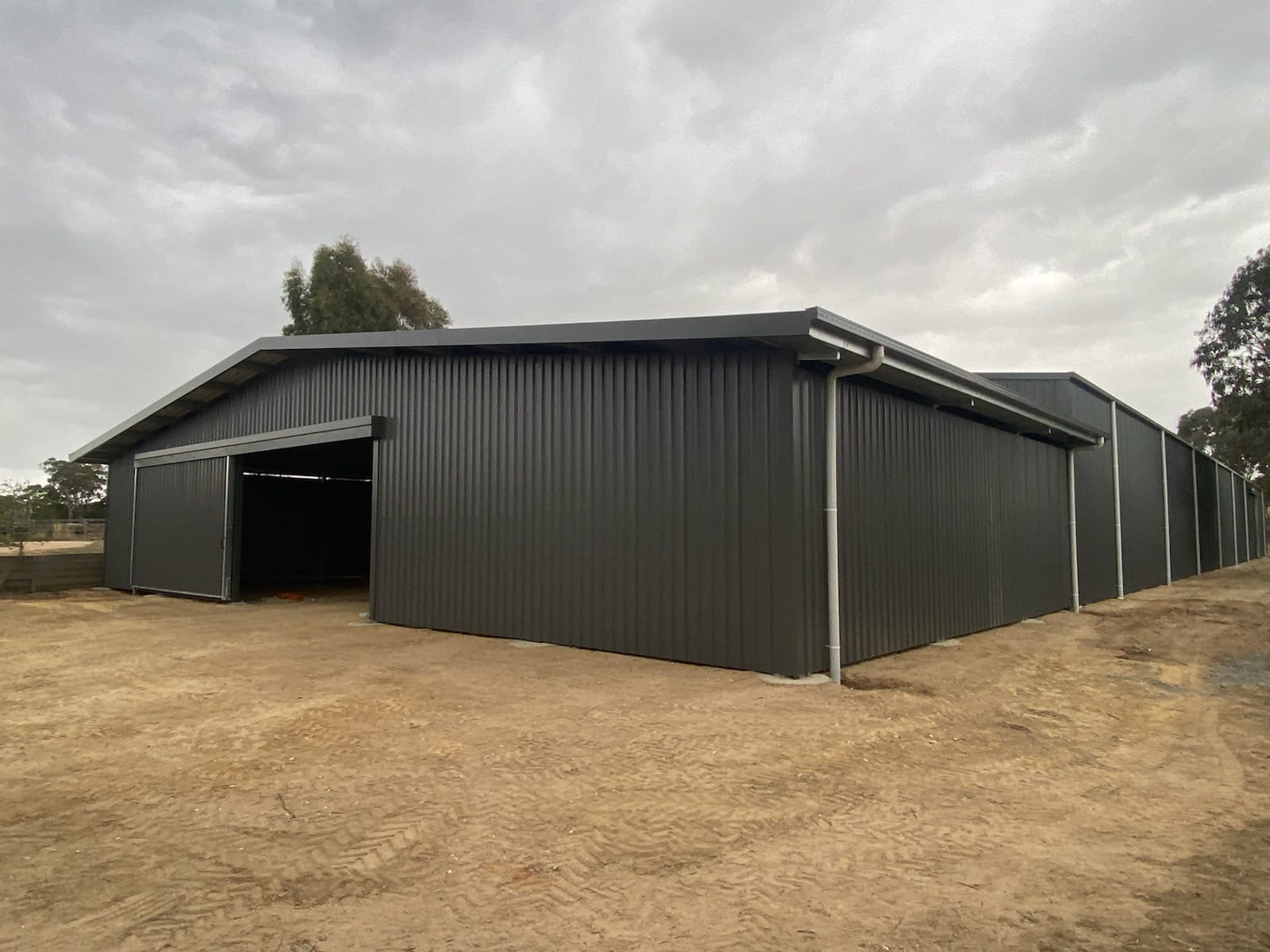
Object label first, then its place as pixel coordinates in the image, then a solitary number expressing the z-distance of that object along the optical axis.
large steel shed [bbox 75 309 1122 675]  6.91
